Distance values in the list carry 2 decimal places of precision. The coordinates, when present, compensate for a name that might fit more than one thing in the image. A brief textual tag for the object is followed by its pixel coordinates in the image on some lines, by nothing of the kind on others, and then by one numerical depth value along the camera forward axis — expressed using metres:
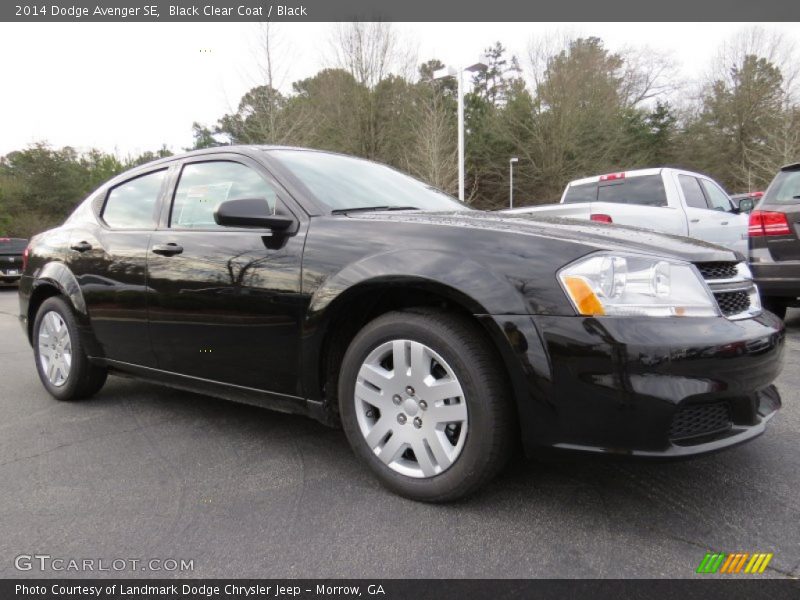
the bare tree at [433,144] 25.25
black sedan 1.87
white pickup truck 6.78
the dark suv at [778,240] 4.93
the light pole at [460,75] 15.26
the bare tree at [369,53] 27.20
